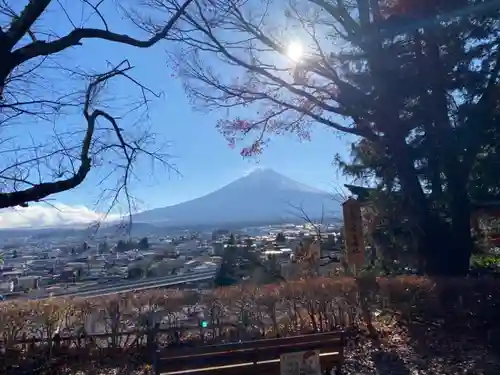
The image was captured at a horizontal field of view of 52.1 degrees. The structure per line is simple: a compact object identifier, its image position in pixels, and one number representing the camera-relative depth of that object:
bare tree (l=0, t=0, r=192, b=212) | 4.83
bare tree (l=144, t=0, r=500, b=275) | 11.09
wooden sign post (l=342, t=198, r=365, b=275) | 9.68
